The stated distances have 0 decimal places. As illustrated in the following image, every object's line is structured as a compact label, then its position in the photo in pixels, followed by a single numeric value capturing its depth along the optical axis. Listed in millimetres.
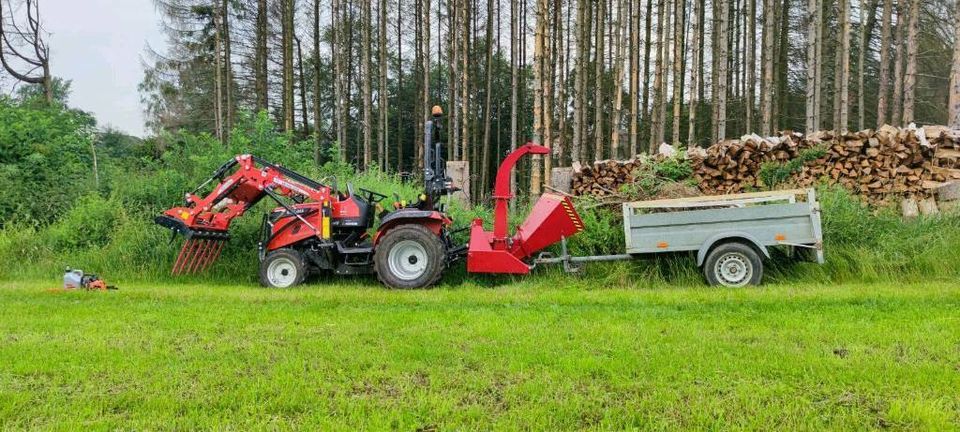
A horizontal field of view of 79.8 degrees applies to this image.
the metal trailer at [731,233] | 6461
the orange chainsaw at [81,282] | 7094
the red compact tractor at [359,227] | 7074
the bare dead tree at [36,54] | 21547
